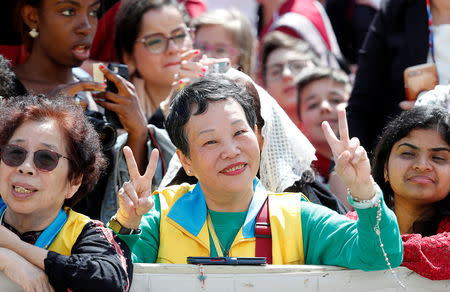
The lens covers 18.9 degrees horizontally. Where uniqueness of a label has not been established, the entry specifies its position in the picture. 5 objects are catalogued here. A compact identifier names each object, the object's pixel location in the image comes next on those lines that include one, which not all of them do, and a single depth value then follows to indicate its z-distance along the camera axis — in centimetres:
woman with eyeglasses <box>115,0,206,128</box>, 896
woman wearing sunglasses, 480
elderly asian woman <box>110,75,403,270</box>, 529
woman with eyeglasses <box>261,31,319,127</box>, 1075
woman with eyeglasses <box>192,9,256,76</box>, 1038
